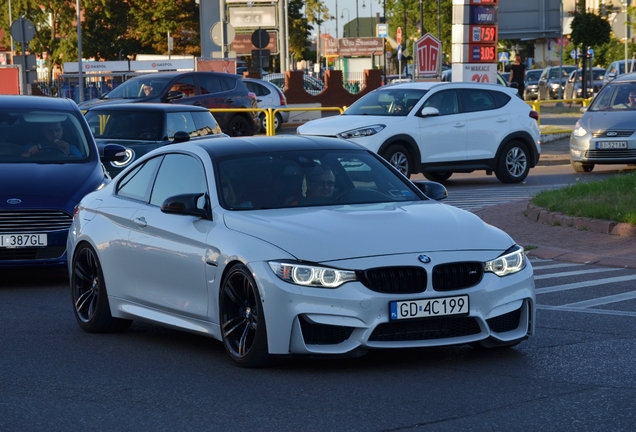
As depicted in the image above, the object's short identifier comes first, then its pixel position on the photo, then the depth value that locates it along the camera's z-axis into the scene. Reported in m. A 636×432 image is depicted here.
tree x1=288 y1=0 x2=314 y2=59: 105.62
